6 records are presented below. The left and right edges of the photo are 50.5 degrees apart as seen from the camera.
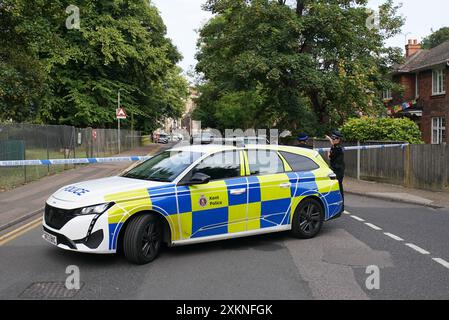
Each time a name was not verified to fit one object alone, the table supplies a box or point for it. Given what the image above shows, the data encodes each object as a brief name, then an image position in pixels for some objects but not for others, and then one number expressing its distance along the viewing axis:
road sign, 29.50
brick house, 27.62
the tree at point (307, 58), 23.42
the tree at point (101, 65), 30.91
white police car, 5.99
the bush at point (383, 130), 16.86
